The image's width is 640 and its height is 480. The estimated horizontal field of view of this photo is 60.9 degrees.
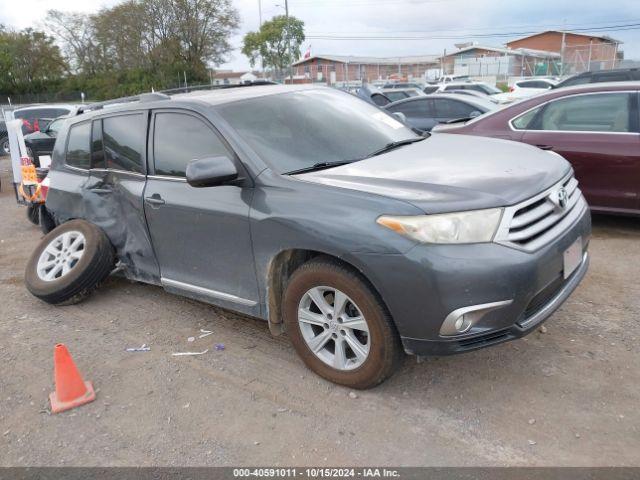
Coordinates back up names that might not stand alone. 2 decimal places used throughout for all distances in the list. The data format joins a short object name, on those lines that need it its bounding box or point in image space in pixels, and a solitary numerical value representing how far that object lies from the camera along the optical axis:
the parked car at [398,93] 20.62
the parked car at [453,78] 35.88
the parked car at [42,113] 15.63
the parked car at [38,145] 9.11
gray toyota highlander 2.70
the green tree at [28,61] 54.22
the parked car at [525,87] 20.92
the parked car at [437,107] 10.63
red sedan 5.24
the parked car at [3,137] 17.46
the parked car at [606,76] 11.52
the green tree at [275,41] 62.81
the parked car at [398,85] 29.91
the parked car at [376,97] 14.34
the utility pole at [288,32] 50.31
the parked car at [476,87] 22.38
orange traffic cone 3.21
